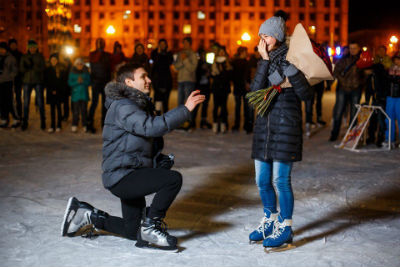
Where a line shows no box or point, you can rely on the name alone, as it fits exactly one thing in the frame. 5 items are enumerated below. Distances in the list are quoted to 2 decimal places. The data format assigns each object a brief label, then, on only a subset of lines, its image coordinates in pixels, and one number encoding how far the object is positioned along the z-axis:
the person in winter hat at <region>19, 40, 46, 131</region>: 11.97
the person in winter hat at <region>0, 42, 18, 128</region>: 12.07
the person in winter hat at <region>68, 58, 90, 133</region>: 11.76
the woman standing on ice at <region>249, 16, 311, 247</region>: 4.25
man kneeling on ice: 4.30
